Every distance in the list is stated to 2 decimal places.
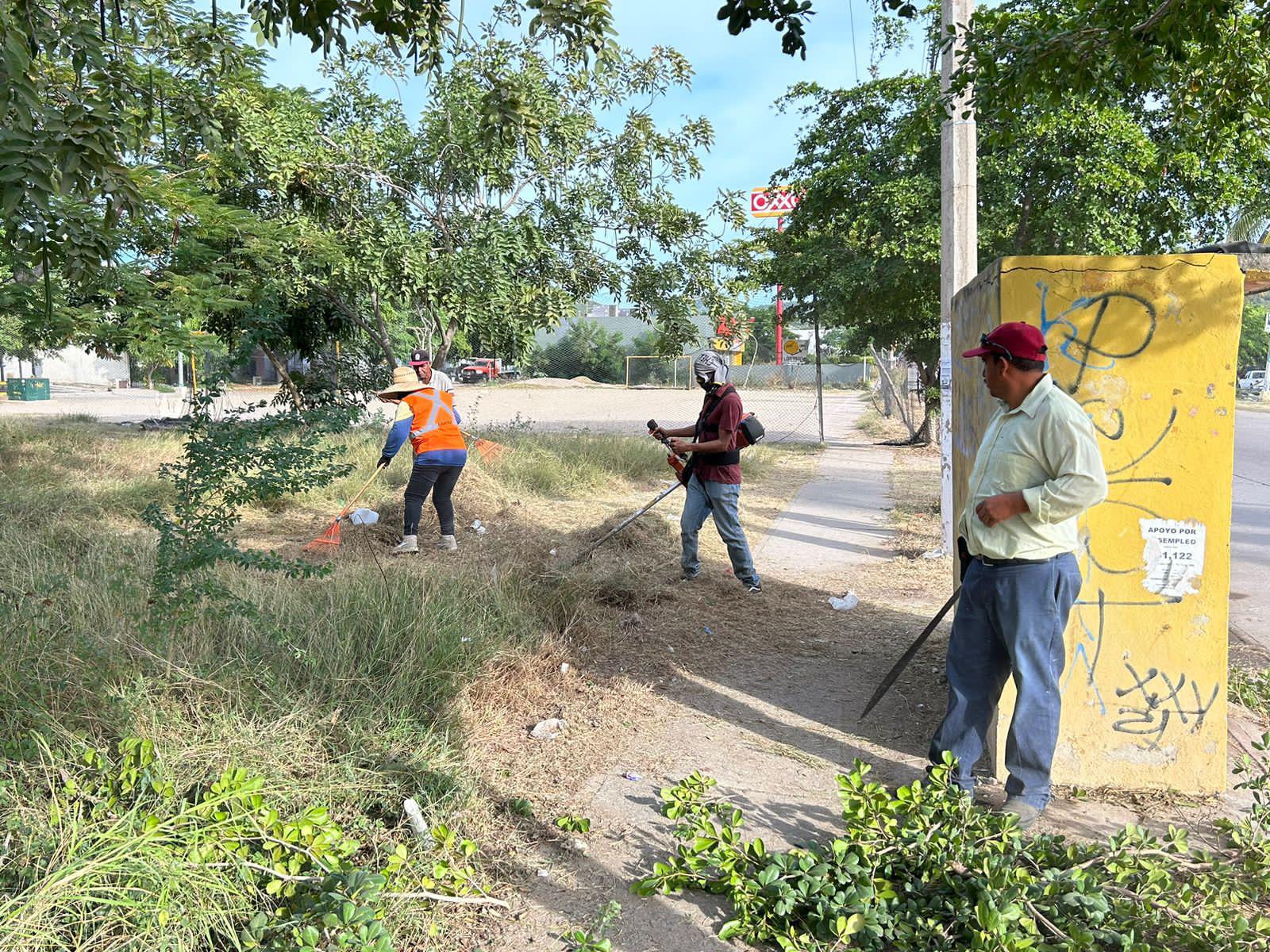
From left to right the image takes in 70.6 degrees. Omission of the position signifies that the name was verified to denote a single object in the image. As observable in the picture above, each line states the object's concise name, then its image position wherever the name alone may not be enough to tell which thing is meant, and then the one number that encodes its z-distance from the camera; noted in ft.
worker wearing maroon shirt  20.98
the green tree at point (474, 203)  30.78
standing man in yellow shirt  9.89
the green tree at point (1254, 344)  208.03
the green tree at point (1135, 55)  13.70
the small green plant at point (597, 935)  8.07
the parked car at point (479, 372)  167.26
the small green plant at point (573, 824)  10.49
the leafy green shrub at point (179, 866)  7.61
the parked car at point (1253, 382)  159.43
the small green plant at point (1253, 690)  14.23
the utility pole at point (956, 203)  23.21
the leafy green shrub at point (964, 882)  8.12
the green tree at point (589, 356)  193.98
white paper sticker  11.38
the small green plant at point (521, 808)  10.89
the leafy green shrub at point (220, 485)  12.03
